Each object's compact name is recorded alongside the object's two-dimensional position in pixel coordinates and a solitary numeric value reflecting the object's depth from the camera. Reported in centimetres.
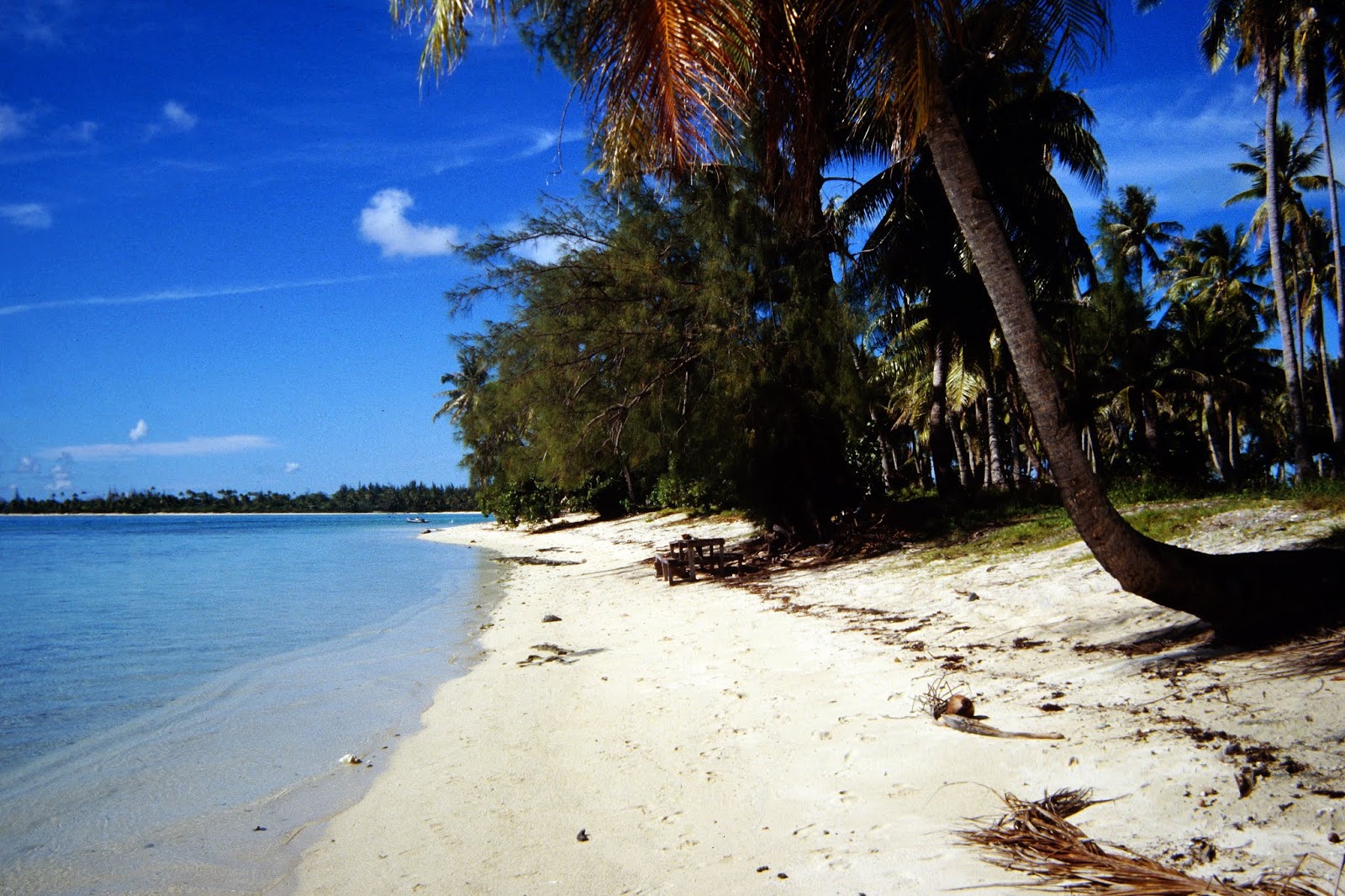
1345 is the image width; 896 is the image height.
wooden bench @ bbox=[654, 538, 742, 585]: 1480
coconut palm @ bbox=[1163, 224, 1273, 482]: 2572
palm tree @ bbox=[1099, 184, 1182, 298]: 3781
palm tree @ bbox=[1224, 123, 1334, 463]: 2728
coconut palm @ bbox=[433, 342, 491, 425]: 1844
